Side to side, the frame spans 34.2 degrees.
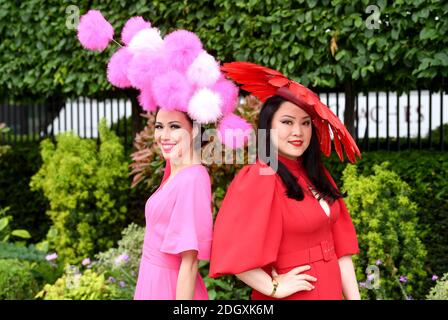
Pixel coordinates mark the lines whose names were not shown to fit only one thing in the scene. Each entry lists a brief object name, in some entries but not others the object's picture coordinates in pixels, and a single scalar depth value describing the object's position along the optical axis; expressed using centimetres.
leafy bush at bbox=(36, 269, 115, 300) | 560
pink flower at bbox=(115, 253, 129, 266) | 608
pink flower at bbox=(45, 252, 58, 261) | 666
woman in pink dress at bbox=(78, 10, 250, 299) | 315
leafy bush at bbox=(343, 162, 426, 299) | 608
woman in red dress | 314
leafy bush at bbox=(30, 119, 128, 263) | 795
